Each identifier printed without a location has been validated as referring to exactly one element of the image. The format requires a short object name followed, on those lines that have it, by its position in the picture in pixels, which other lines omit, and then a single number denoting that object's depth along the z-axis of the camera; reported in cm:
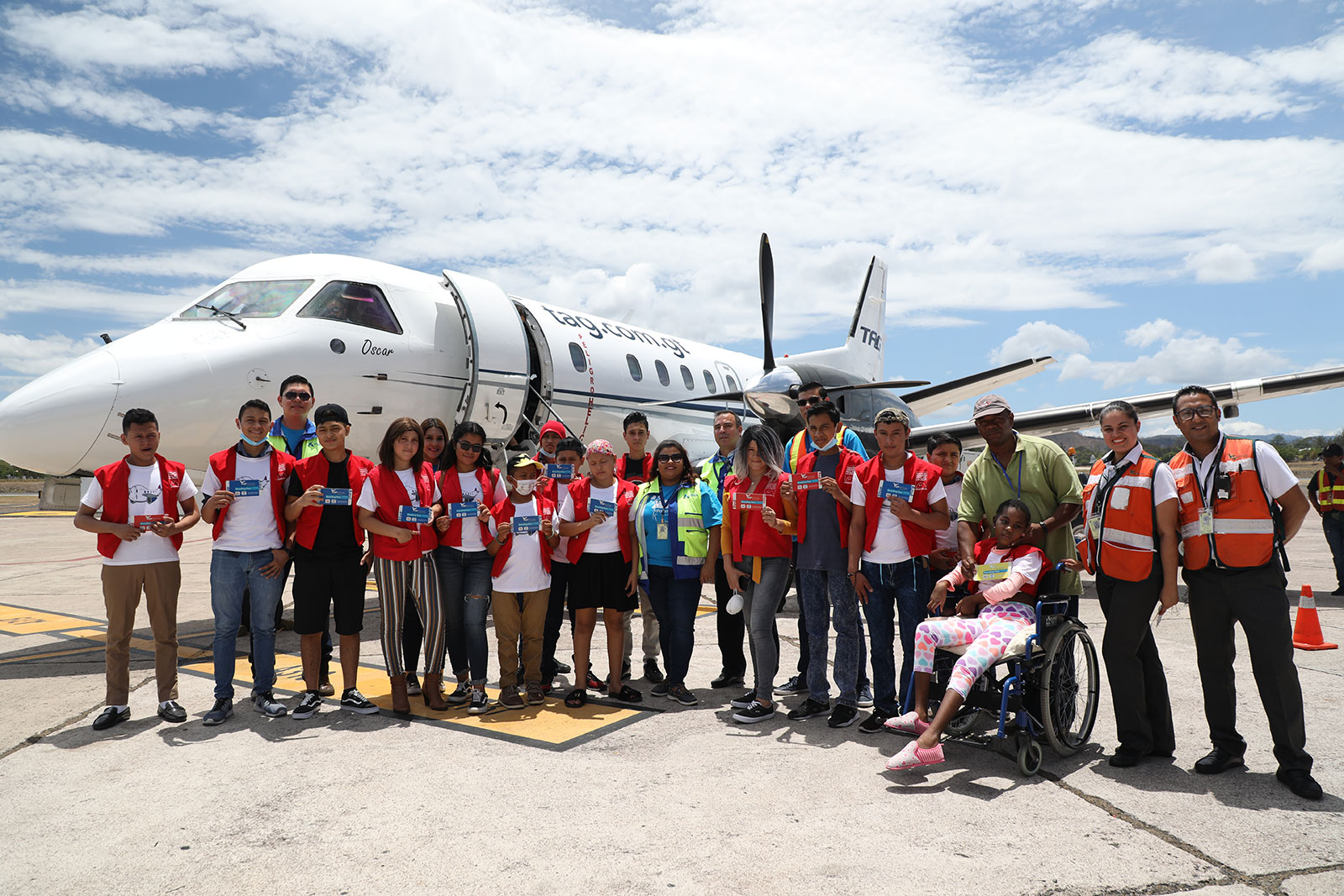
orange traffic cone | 673
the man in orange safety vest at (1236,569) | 401
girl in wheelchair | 410
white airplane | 670
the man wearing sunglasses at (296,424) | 589
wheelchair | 413
